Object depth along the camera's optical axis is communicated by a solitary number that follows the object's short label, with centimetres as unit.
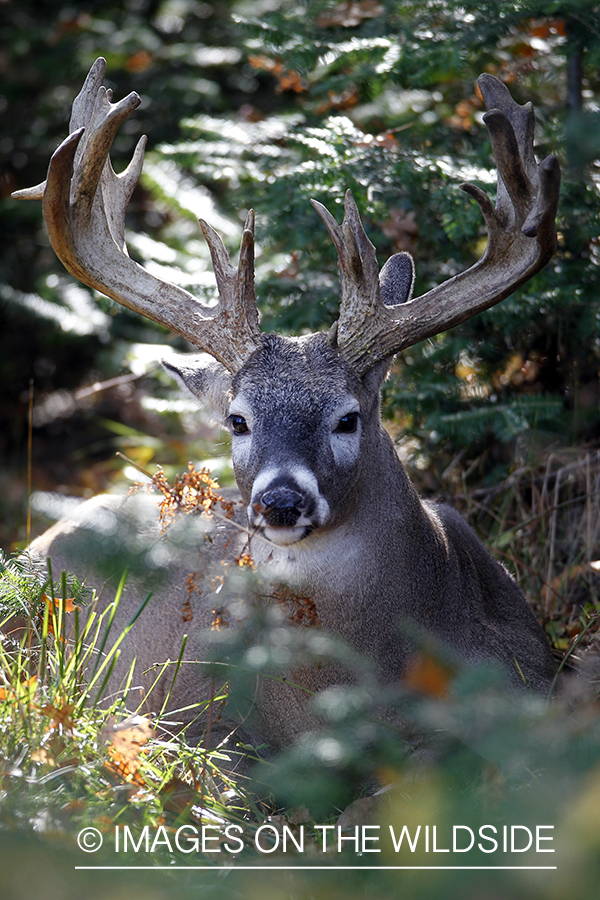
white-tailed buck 684
